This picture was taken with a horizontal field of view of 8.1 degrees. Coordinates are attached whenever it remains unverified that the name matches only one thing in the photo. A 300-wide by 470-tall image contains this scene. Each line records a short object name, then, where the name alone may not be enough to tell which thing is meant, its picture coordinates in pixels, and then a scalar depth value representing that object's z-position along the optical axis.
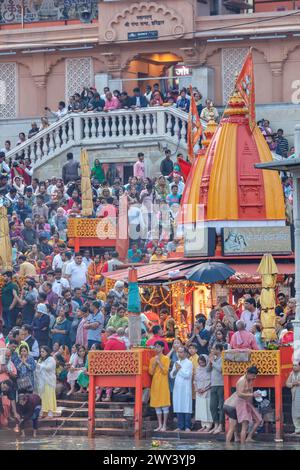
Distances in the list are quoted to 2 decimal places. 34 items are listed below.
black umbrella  36.12
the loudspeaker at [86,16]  56.41
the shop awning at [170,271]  37.28
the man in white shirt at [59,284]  39.03
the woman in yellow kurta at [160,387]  33.44
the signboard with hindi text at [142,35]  54.00
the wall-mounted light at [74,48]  55.34
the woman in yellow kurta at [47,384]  34.59
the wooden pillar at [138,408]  33.34
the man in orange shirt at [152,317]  36.69
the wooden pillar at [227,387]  32.59
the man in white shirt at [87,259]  41.03
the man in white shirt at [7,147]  51.81
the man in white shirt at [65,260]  40.47
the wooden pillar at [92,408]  33.72
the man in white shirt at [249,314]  34.69
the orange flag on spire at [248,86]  40.03
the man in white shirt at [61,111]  52.31
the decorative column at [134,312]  34.12
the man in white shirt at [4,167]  48.16
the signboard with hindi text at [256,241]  38.22
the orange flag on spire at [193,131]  41.81
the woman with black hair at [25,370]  34.41
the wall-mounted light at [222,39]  53.59
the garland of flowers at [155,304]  38.47
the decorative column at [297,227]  32.69
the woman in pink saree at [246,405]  31.97
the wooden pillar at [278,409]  32.09
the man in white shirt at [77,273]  40.19
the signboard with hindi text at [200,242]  38.44
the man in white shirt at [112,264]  40.75
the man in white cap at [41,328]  36.72
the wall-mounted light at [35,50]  55.94
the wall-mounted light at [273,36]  52.84
